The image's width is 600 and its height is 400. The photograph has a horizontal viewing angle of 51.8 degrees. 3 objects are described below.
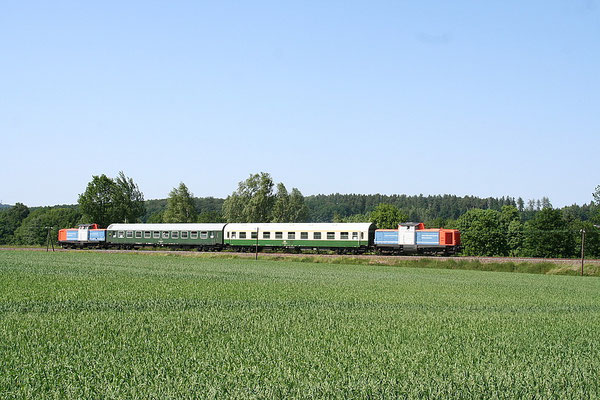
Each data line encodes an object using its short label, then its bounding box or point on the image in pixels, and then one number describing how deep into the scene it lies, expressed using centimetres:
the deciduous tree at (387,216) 12707
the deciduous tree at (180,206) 11206
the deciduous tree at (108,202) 10356
